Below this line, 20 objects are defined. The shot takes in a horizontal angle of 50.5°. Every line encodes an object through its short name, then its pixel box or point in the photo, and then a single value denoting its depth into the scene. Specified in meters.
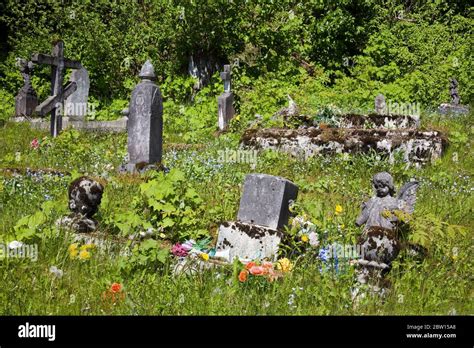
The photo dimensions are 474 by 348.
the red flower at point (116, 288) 3.65
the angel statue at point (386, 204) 4.75
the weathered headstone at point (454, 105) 15.11
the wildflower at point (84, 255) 4.39
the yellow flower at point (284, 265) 4.53
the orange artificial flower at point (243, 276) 3.88
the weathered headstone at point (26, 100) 19.28
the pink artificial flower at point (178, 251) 4.91
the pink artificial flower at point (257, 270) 3.94
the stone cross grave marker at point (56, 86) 13.79
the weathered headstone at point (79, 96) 18.47
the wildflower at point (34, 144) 11.27
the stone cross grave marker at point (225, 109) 15.45
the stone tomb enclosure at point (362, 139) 9.70
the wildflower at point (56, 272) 4.14
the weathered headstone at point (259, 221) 5.18
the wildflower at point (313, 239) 5.22
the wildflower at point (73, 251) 4.45
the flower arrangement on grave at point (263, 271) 3.95
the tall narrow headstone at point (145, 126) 8.91
